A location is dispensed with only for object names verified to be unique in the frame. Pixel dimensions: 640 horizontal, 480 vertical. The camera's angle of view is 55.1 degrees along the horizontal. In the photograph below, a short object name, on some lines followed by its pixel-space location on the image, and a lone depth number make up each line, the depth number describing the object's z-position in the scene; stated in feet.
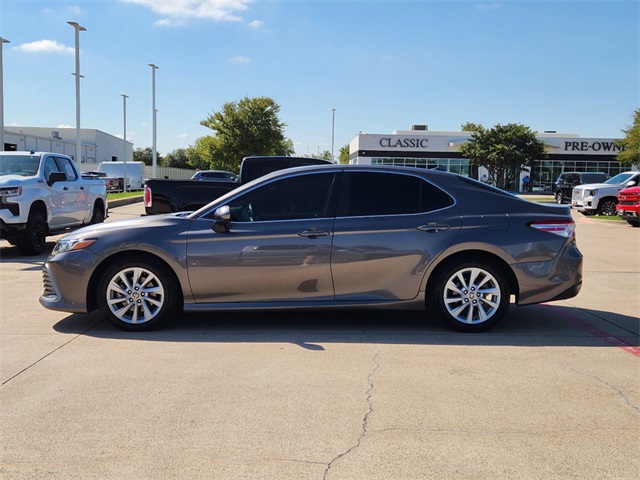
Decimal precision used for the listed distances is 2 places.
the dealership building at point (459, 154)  208.74
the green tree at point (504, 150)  159.53
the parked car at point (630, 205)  63.72
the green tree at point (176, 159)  360.48
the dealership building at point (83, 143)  196.77
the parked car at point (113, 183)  141.42
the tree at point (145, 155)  360.99
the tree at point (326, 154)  408.46
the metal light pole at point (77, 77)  92.73
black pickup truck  35.86
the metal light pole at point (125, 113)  177.42
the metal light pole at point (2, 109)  93.19
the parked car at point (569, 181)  104.12
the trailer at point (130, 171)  157.28
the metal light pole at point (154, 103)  153.48
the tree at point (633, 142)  120.47
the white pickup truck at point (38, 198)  36.19
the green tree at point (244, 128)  191.01
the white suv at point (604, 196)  81.15
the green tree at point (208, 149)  196.13
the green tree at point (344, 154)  357.24
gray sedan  19.33
